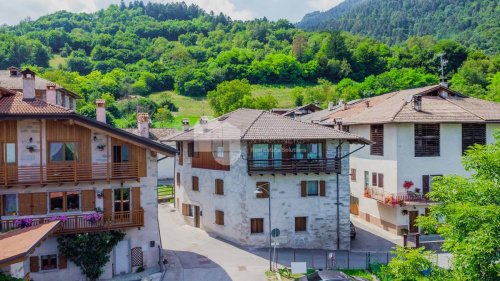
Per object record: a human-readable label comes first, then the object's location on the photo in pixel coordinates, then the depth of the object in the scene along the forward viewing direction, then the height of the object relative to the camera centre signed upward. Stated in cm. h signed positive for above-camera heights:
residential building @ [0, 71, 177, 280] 2541 -254
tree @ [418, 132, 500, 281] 1798 -334
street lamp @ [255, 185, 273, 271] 3142 -390
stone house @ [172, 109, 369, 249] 3256 -343
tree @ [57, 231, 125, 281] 2553 -614
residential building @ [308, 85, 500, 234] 3716 -123
